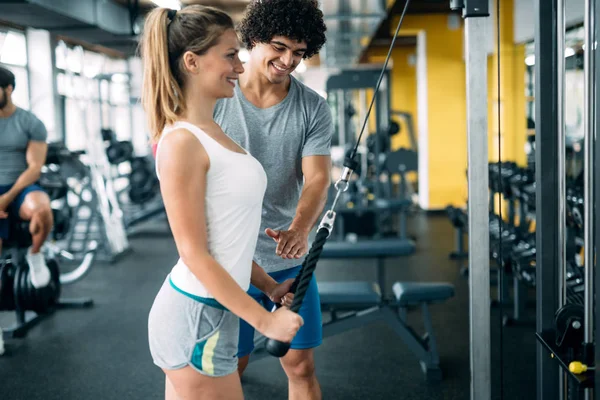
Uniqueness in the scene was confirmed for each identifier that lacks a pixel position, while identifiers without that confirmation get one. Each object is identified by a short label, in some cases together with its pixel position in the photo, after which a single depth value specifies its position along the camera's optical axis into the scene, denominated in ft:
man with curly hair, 5.14
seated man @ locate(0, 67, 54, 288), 11.37
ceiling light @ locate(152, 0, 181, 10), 17.21
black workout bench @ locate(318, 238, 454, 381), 9.18
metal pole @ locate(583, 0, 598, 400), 4.66
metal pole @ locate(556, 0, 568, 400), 5.08
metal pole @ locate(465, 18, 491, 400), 4.84
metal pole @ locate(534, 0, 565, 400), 5.21
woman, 3.47
